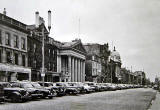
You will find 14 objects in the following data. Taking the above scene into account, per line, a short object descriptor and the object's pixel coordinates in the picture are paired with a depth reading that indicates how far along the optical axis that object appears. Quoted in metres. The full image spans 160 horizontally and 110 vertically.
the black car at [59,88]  31.63
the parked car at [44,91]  26.73
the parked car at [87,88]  40.89
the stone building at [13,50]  39.38
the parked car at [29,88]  24.54
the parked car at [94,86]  46.35
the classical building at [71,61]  66.81
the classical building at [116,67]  125.07
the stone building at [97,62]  89.74
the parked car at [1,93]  21.75
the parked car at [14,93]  22.95
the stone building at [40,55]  49.56
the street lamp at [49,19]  26.83
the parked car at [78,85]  36.53
